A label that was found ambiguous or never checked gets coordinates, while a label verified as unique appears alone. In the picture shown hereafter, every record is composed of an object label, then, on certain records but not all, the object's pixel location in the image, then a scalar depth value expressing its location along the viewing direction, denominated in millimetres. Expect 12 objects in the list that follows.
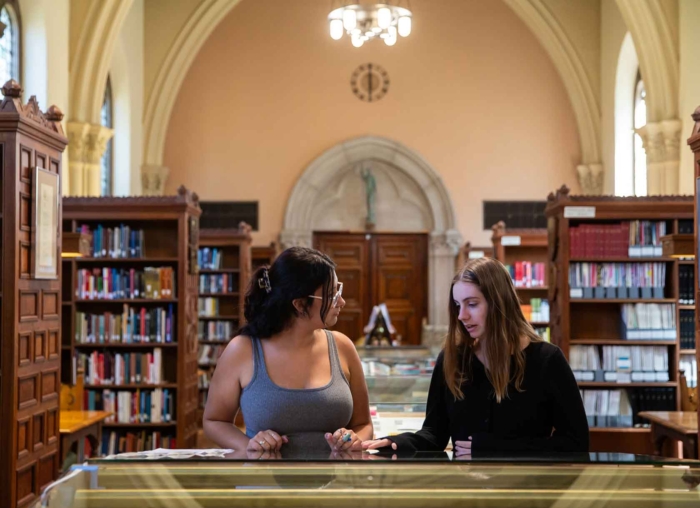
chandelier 10461
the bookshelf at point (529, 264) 10023
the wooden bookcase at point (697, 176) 4629
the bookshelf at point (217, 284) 11055
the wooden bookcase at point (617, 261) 7602
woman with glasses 2424
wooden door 15500
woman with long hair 2342
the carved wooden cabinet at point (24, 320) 5055
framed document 5316
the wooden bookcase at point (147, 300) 8039
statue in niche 15477
